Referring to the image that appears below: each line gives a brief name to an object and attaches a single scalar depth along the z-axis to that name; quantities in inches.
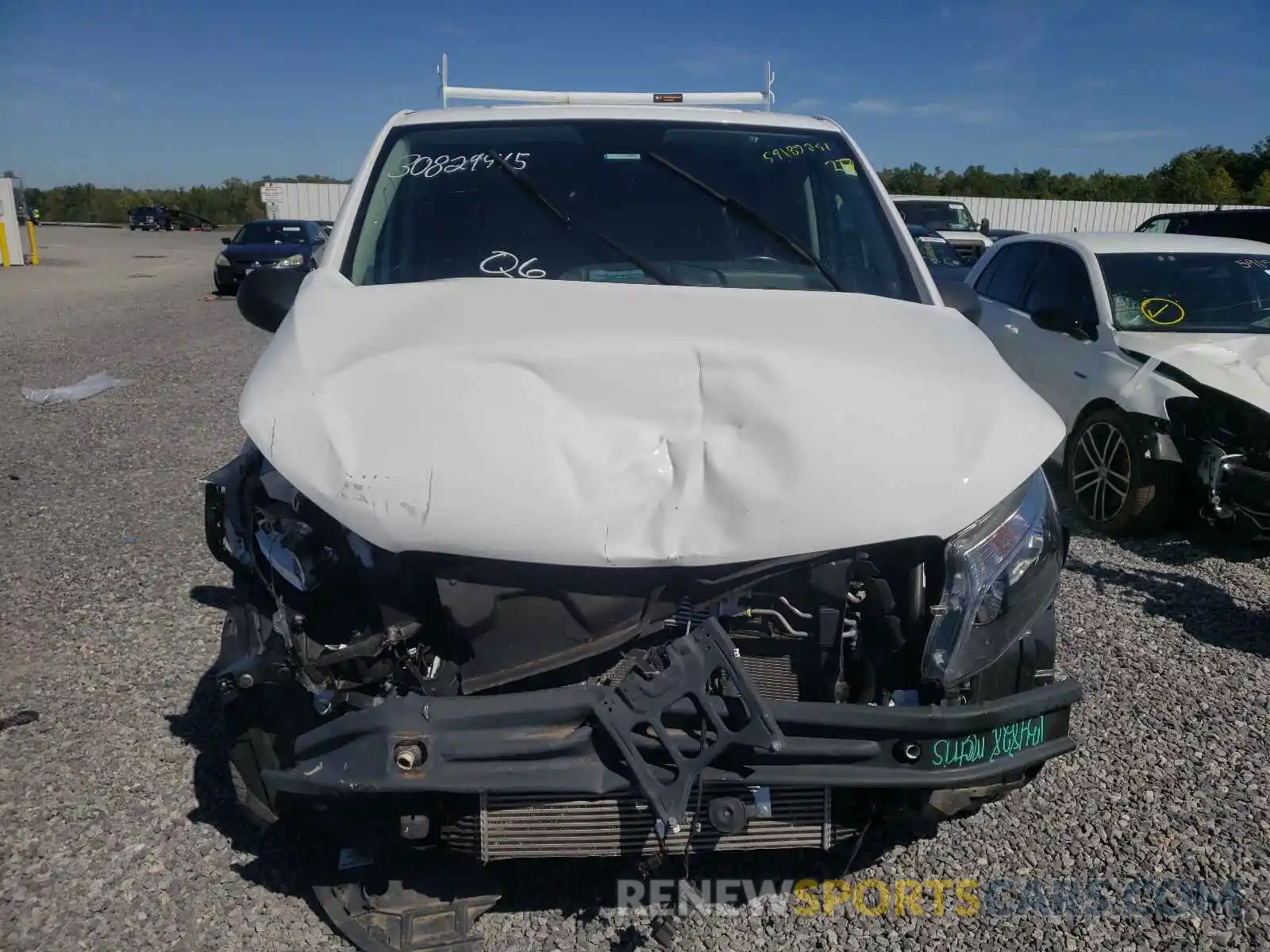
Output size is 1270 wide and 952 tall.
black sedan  764.6
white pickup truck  785.6
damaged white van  82.7
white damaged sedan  199.8
